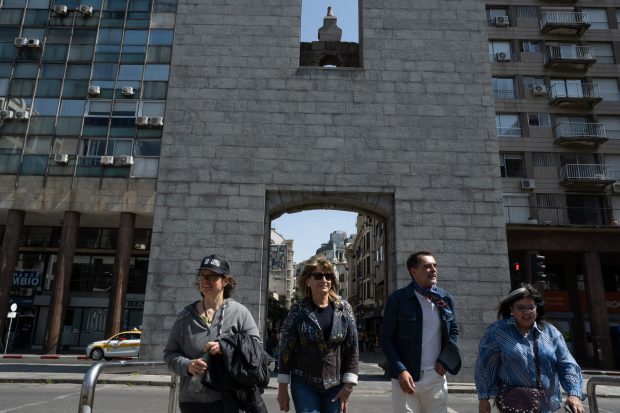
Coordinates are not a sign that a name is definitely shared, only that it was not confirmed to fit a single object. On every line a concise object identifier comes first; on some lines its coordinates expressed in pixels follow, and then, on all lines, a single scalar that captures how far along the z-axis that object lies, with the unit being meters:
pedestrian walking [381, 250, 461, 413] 4.10
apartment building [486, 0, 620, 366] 24.50
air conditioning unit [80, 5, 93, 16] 27.08
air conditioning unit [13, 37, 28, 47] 26.41
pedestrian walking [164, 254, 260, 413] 3.51
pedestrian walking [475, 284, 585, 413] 3.52
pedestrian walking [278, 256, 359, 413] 3.93
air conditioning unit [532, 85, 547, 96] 27.56
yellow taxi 21.90
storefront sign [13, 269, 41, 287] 30.76
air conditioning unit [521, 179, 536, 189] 26.00
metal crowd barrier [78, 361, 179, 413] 3.47
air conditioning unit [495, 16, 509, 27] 28.38
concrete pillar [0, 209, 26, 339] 25.11
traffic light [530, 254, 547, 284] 11.70
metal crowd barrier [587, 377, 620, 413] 4.30
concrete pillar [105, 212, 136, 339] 25.52
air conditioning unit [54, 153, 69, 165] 25.11
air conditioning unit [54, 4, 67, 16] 27.19
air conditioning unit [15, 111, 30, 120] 25.89
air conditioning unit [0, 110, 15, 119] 25.73
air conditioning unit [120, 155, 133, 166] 25.22
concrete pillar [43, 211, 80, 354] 25.00
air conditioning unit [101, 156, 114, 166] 25.12
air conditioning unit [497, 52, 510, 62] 28.14
